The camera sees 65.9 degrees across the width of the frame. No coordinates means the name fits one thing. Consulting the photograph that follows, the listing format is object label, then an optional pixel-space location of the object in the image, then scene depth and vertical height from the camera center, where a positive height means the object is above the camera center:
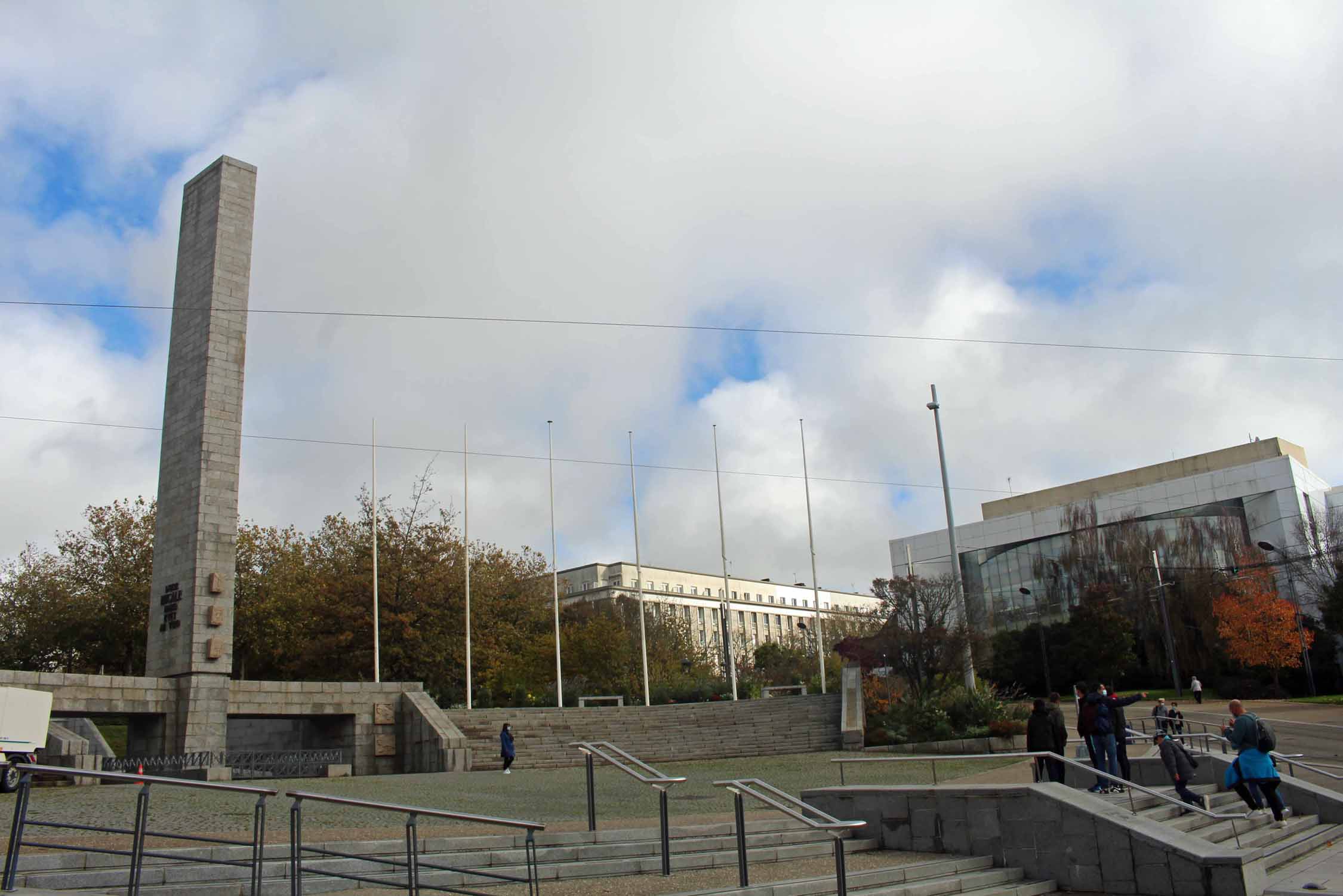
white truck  18.08 +0.31
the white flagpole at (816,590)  33.66 +3.43
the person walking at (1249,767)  11.81 -1.09
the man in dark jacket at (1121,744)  13.19 -0.85
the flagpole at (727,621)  33.69 +2.92
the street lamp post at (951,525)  27.61 +4.33
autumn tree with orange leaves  47.44 +1.72
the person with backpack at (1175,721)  22.59 -1.04
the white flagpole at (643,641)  32.51 +1.91
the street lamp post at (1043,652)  52.52 +1.48
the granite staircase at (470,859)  8.27 -1.29
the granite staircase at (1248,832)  11.45 -1.86
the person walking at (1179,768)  12.66 -1.15
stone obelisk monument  24.77 +6.68
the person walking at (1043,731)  13.60 -0.64
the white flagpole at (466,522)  32.50 +6.09
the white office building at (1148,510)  64.06 +10.81
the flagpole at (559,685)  32.16 +0.75
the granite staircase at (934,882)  8.86 -1.73
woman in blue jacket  22.06 -0.67
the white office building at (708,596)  98.50 +10.19
